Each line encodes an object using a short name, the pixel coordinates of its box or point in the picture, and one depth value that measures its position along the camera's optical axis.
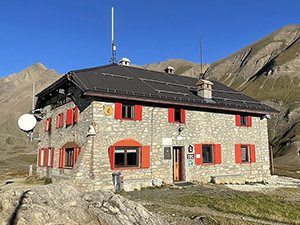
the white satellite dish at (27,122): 14.32
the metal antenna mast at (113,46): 18.81
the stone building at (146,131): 12.64
